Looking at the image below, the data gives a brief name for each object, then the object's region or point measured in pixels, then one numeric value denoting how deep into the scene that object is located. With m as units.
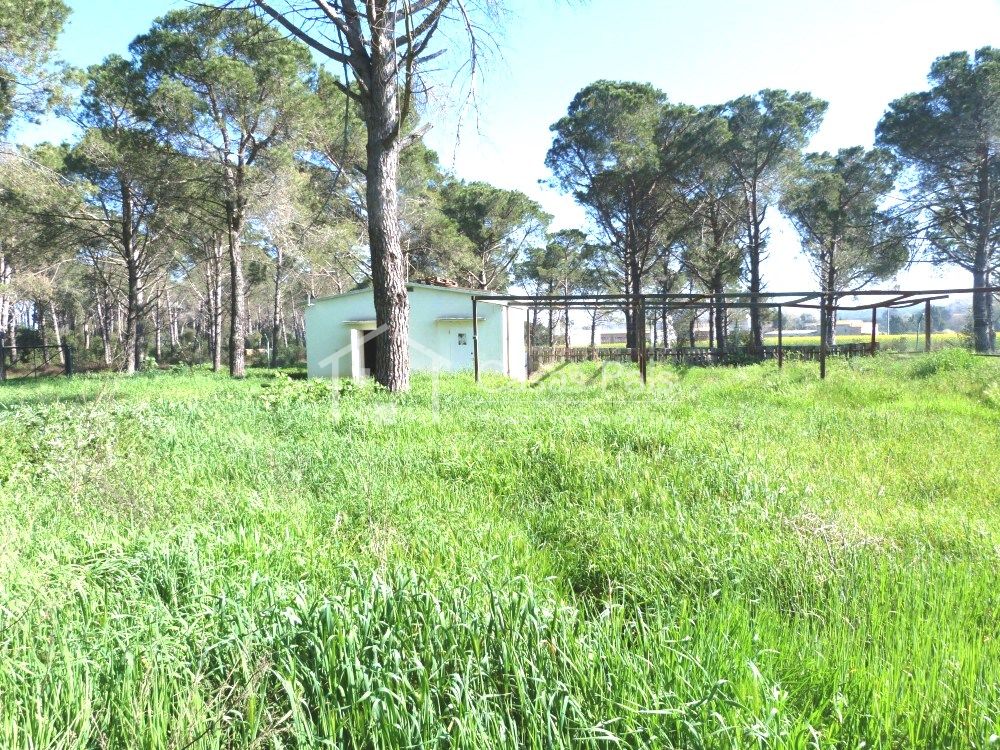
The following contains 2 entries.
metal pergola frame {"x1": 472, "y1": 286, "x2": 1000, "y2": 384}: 10.61
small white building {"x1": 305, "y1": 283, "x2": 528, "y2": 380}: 19.06
